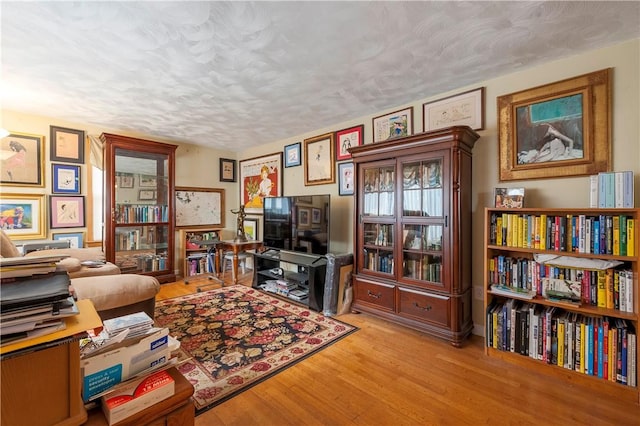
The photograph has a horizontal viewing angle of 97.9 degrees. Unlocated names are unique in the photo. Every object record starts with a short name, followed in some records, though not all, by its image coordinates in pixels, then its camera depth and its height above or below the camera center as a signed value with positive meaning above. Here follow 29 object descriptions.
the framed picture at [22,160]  3.11 +0.60
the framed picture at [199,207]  4.46 +0.08
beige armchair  1.78 -0.52
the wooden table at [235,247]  3.92 -0.51
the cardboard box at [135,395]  0.73 -0.51
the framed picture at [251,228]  4.69 -0.28
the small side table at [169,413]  0.75 -0.57
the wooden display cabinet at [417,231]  2.23 -0.18
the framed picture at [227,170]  4.94 +0.75
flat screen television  3.17 -0.14
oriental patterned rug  1.80 -1.06
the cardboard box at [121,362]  0.77 -0.45
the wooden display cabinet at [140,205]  3.56 +0.09
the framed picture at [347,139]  3.26 +0.87
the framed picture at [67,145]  3.40 +0.84
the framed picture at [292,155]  3.99 +0.82
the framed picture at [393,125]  2.85 +0.92
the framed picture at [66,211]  3.38 +0.01
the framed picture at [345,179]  3.34 +0.40
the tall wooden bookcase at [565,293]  1.67 -0.56
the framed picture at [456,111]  2.43 +0.92
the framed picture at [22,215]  3.11 -0.03
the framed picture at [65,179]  3.39 +0.42
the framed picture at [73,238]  3.41 -0.32
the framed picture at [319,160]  3.56 +0.68
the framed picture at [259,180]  4.32 +0.52
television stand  2.97 -0.78
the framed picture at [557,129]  1.91 +0.61
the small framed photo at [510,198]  2.06 +0.10
